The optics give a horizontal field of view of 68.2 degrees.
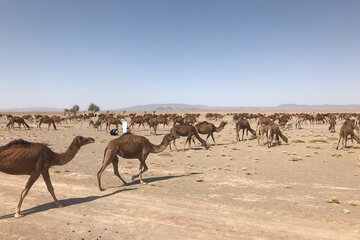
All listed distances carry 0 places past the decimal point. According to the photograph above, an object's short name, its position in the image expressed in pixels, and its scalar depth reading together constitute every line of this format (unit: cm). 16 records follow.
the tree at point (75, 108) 11012
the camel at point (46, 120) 4247
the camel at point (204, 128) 2359
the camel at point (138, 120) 3904
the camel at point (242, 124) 2742
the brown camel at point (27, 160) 748
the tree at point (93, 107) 13975
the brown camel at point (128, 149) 1047
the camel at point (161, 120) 4003
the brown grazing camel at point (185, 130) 2095
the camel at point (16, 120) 3925
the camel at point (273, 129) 2372
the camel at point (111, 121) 3912
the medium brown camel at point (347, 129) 2069
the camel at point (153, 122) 3553
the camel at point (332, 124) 3605
